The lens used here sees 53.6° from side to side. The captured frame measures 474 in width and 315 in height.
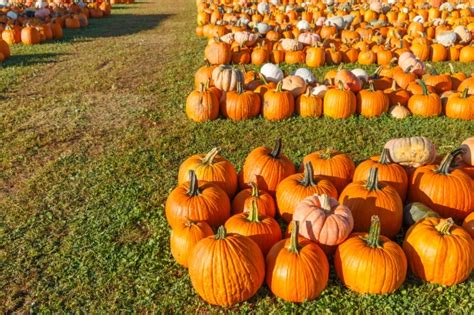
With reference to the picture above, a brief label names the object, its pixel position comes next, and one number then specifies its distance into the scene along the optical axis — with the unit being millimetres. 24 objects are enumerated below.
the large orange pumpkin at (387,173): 4766
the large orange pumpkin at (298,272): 3721
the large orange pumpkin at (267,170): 4977
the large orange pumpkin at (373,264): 3762
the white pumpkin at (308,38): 12062
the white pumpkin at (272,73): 8711
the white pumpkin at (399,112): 7602
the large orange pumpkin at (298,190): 4531
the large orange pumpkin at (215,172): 4930
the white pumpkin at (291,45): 11484
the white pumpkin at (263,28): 13102
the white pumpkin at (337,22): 14053
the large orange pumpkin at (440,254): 3844
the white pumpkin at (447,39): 11969
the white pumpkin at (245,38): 11992
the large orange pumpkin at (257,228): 4102
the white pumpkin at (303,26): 13438
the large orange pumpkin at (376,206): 4344
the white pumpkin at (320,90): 7920
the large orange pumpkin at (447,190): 4598
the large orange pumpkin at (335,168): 4977
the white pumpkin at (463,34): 12242
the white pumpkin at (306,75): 8516
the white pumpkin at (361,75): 8391
